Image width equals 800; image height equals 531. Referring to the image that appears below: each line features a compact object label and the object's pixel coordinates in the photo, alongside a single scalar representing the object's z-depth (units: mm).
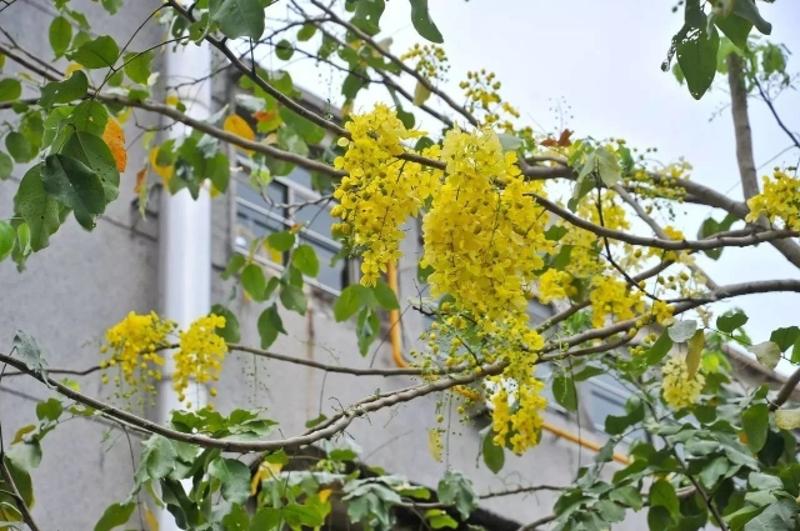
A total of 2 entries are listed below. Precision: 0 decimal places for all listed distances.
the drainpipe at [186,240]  6648
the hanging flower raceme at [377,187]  2893
